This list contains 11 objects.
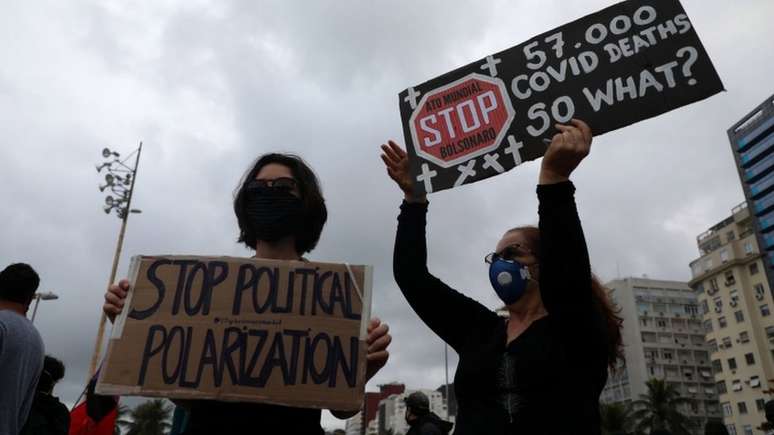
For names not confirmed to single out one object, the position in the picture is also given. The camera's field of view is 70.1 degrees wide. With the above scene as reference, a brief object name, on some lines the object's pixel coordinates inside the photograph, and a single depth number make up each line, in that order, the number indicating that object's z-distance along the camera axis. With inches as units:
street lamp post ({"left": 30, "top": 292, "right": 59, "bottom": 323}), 834.9
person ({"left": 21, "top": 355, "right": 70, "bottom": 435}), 132.8
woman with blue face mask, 77.2
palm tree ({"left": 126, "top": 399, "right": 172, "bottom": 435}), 2097.7
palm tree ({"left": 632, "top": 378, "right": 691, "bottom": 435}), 1879.9
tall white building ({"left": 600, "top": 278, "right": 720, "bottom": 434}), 2738.7
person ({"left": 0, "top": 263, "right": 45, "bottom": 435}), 106.3
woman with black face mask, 74.6
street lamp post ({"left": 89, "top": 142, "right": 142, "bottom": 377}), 697.0
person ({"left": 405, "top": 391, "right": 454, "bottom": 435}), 191.0
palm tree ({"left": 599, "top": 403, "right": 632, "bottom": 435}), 1772.9
